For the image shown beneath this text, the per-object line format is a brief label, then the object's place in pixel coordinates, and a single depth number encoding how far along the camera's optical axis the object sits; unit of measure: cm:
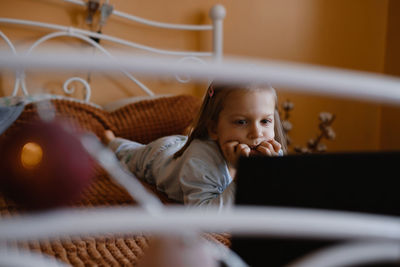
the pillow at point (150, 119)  154
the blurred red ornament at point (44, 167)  25
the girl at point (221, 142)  95
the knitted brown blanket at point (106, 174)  67
